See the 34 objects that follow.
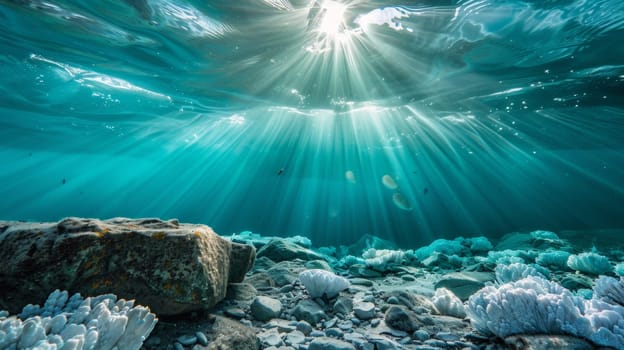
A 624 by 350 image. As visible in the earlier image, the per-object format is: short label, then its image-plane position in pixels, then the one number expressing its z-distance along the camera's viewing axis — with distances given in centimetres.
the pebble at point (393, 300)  389
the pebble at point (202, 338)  246
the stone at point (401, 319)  304
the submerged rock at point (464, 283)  493
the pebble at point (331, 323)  320
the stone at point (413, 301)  373
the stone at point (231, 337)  249
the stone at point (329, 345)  253
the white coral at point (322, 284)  392
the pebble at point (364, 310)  347
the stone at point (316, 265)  639
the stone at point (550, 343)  207
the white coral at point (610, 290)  255
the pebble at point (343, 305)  363
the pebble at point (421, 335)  286
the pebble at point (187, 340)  242
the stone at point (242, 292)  380
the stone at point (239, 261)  425
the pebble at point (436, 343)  271
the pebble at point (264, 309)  335
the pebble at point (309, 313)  333
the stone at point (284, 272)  485
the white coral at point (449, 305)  366
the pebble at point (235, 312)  326
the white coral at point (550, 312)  214
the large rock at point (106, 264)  238
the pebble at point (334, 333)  296
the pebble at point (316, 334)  297
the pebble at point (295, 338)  276
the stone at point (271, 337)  277
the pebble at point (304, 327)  304
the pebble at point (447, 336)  283
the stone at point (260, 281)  469
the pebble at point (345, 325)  316
